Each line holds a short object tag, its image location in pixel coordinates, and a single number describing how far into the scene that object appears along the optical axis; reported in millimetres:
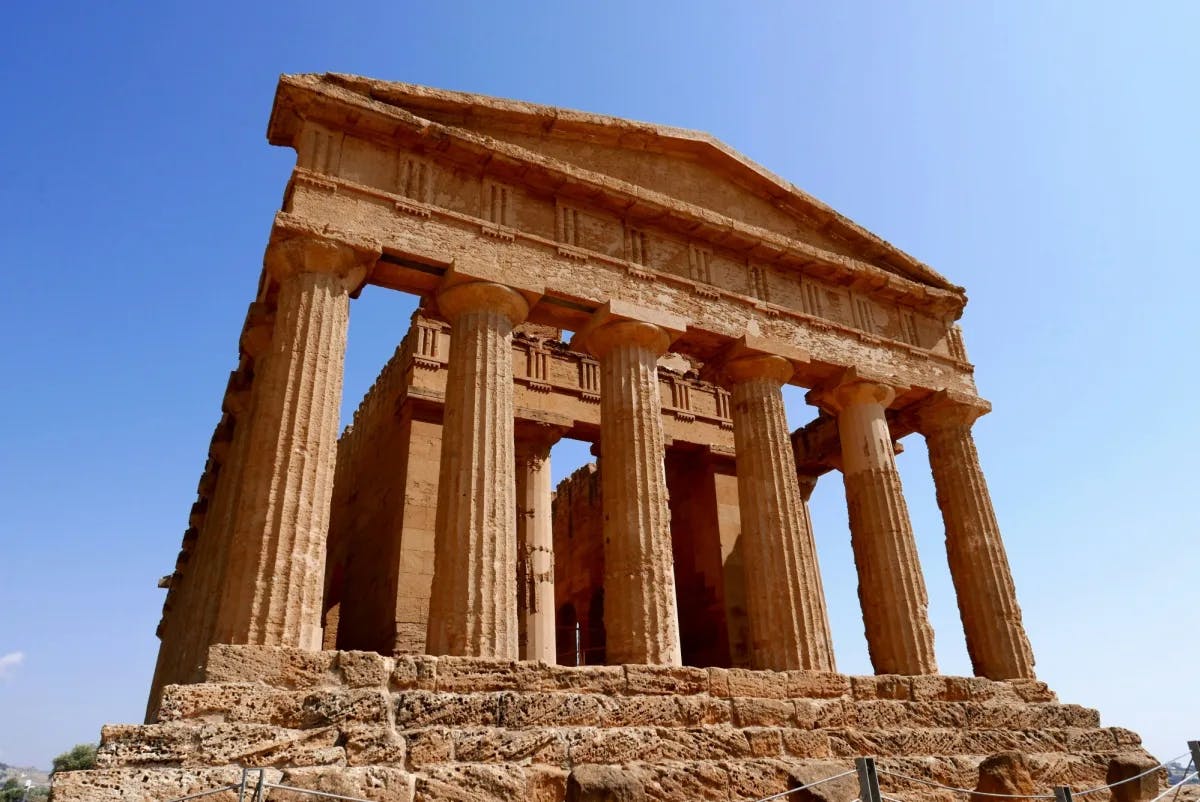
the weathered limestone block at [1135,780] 9156
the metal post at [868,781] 5332
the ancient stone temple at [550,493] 7770
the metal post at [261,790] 5980
